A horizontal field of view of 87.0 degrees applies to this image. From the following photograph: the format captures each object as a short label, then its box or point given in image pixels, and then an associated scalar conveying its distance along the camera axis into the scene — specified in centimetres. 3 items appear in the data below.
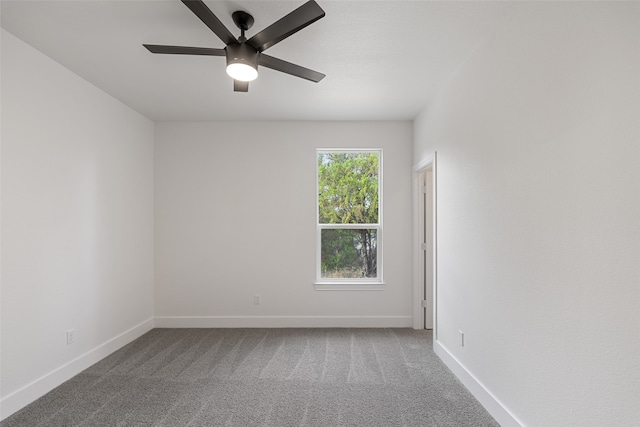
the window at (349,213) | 442
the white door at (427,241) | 420
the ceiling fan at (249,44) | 170
